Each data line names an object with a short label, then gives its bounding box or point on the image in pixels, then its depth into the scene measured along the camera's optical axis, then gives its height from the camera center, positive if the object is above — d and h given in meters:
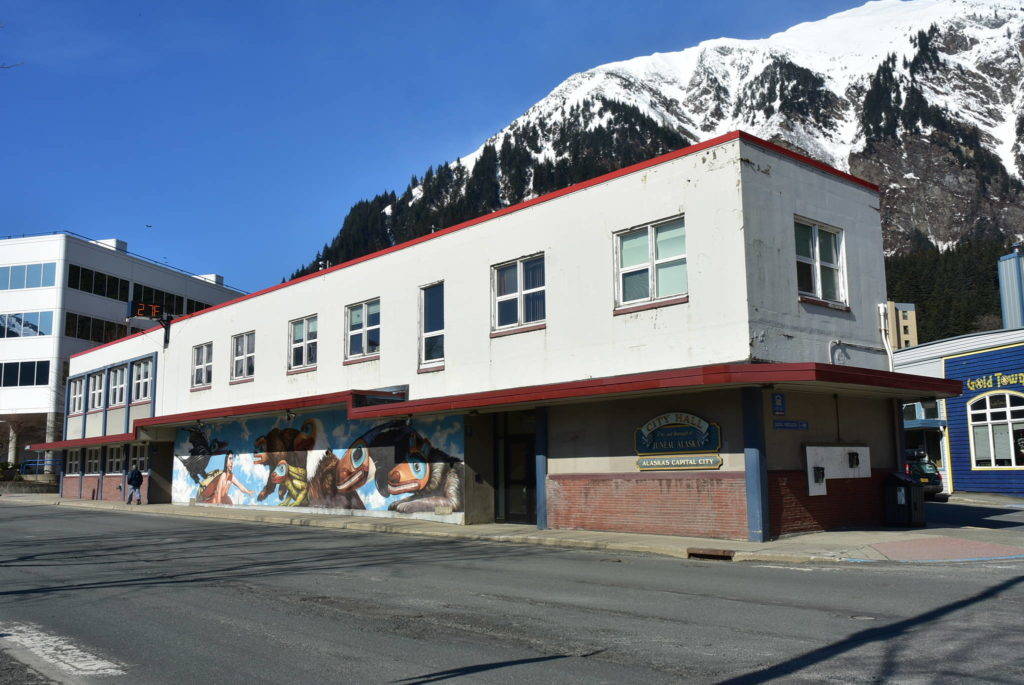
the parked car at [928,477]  28.12 -0.60
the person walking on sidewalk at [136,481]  33.66 -0.51
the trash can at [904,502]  17.20 -0.85
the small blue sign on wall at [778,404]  15.76 +1.00
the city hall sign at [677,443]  15.97 +0.34
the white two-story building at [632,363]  15.73 +2.12
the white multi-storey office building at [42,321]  62.72 +10.70
